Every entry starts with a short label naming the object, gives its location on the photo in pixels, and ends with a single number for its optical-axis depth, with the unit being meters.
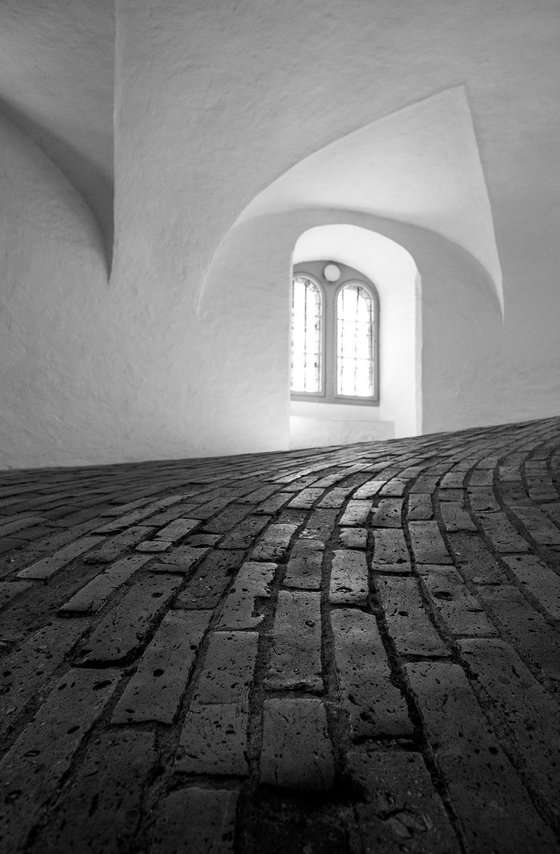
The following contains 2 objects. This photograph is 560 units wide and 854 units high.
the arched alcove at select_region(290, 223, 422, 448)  8.52
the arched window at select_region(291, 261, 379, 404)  9.12
